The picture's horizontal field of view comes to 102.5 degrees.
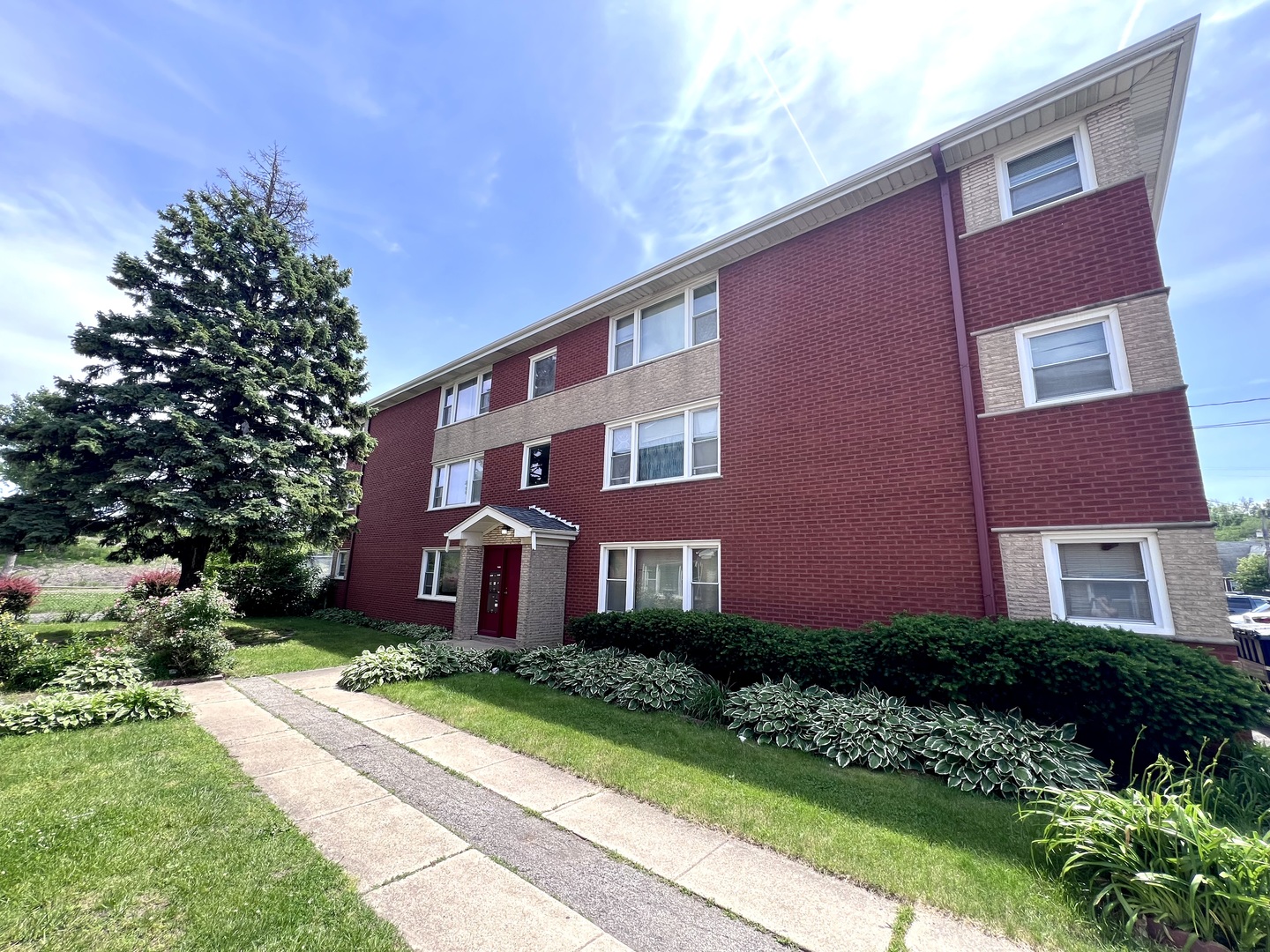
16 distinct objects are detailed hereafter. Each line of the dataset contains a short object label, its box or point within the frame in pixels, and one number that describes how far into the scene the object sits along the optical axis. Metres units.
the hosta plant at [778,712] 6.45
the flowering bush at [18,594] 14.73
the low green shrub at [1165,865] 2.87
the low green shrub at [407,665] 9.08
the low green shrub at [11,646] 8.30
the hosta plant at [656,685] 7.96
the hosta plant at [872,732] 5.76
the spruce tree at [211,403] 12.20
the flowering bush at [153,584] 16.62
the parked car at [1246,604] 20.68
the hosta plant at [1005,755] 5.02
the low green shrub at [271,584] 19.55
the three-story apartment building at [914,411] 6.70
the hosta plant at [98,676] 7.51
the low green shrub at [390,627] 14.59
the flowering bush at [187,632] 9.53
